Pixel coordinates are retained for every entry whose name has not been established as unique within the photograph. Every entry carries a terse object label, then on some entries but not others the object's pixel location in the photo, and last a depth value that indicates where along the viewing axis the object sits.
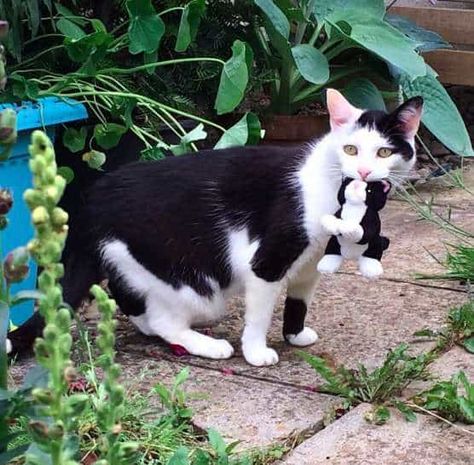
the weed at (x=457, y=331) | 2.27
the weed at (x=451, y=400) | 1.84
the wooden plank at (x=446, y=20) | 4.62
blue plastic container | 2.37
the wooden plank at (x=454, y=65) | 4.48
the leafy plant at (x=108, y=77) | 2.45
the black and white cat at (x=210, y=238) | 2.10
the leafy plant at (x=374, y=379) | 1.94
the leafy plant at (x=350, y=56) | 3.14
